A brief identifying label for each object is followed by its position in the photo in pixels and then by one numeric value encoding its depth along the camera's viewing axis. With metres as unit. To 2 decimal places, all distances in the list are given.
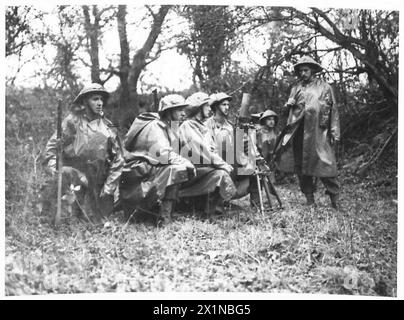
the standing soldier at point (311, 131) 9.67
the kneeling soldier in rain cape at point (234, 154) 9.81
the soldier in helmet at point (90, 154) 8.84
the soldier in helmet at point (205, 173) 9.38
